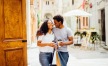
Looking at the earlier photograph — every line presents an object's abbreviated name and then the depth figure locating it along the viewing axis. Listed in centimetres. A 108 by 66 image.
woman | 489
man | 516
